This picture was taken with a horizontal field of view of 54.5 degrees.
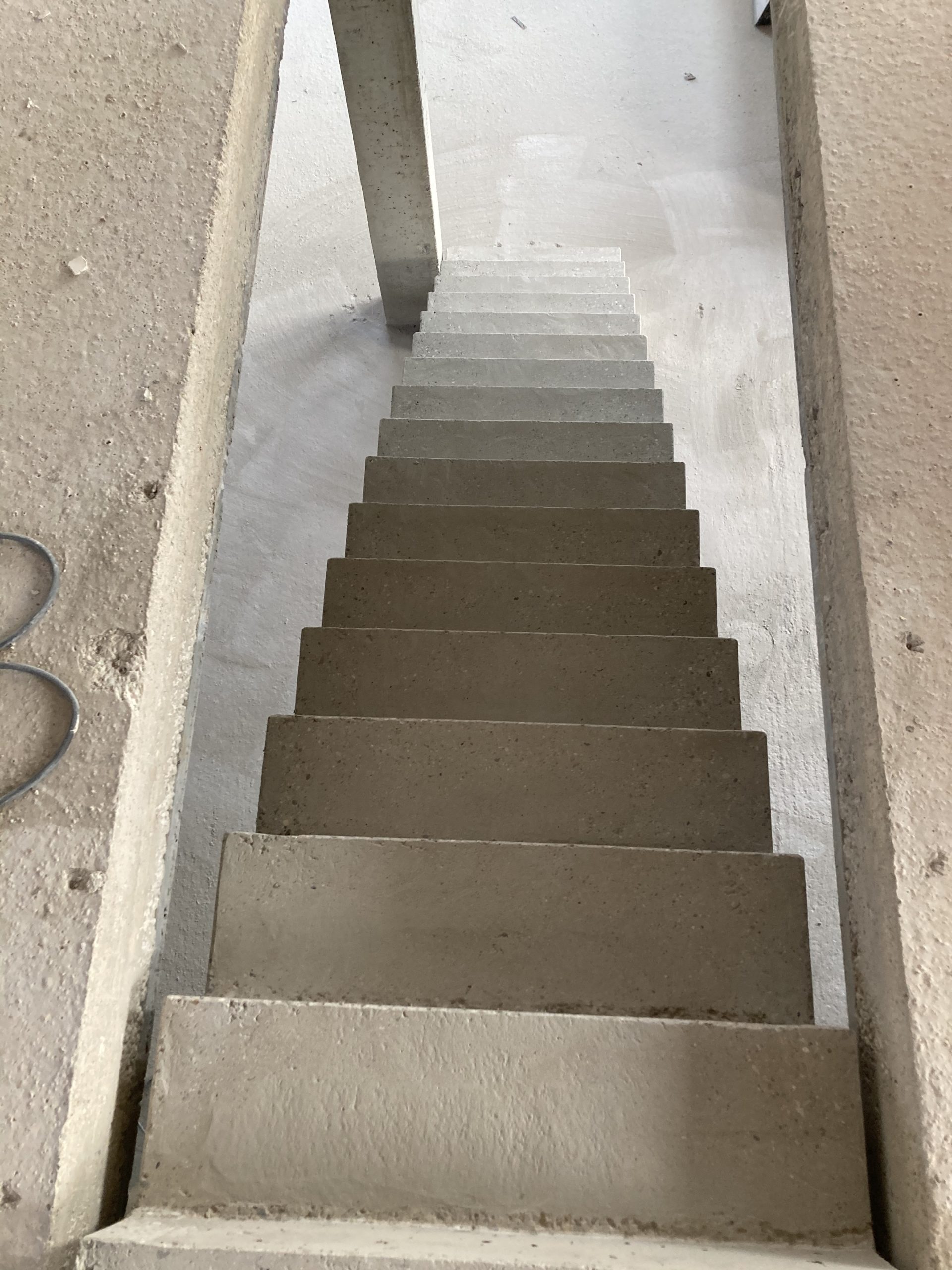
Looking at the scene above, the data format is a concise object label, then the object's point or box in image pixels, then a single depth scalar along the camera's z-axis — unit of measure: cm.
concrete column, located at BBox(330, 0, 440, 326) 349
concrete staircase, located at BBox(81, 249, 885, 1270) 126
